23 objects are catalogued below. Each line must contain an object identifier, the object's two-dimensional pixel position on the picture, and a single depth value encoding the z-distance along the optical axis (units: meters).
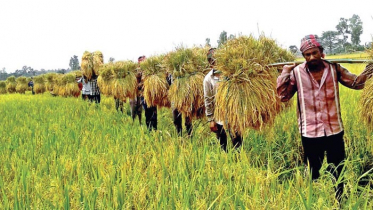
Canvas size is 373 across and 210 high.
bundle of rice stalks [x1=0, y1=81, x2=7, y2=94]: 30.85
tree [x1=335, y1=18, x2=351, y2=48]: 71.81
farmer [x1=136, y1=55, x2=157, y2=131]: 5.72
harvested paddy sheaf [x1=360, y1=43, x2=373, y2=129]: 2.26
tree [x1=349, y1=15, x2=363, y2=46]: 65.85
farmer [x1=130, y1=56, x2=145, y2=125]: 6.79
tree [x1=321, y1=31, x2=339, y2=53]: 72.16
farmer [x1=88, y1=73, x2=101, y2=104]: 9.30
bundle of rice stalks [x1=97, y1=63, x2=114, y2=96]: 8.05
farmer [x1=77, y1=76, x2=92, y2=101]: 9.41
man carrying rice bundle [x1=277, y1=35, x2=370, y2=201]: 2.51
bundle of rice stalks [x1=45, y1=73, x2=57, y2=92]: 21.92
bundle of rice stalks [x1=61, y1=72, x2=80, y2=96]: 16.88
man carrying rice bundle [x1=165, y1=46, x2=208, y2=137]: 4.44
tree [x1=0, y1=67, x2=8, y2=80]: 87.69
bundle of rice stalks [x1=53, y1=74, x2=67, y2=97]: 17.67
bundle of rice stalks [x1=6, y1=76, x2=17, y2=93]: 29.94
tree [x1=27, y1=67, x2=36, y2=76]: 92.06
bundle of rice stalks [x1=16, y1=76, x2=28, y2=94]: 28.25
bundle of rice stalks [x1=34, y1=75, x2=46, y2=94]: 23.88
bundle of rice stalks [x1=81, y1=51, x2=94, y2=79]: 9.10
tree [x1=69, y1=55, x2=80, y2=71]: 88.32
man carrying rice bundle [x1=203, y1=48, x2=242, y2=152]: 3.52
